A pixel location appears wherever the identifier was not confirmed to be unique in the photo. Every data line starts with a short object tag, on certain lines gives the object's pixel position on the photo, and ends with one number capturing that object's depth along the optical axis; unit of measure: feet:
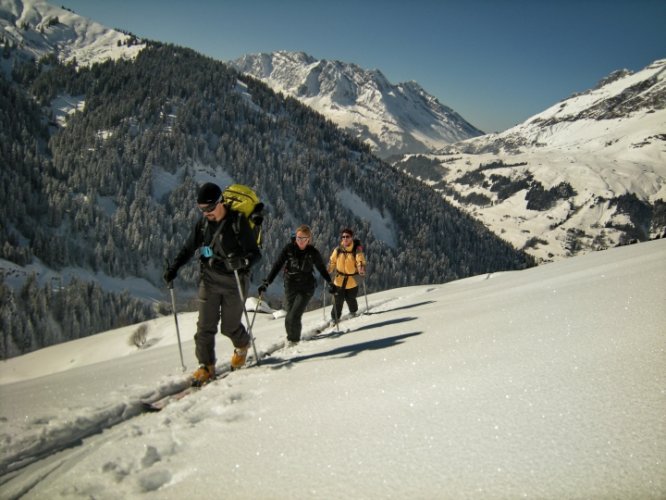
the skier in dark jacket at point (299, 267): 29.04
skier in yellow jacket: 39.73
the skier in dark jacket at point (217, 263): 19.47
